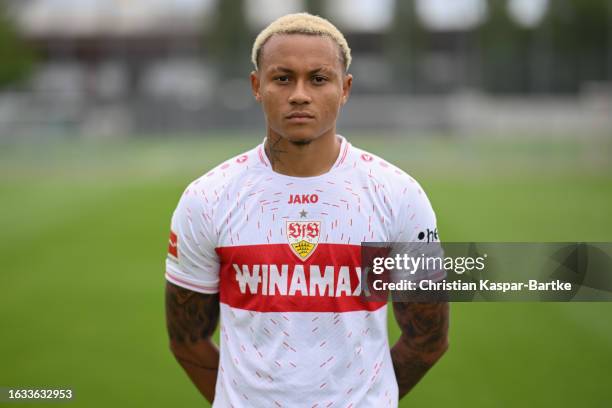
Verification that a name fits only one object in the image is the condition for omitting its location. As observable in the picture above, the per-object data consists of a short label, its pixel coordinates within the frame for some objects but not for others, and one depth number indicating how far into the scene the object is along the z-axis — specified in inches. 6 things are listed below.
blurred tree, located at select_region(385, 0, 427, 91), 1822.1
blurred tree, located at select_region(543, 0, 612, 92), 1553.9
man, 99.1
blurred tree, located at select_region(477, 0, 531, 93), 1599.4
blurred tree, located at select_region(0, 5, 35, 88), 1811.0
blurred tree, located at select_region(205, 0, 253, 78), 1879.9
